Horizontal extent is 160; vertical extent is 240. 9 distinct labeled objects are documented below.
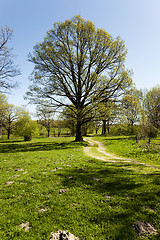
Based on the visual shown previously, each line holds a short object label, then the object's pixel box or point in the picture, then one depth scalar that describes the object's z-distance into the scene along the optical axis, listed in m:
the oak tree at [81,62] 26.02
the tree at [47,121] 63.14
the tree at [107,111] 25.11
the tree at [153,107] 18.55
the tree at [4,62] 22.41
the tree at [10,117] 52.62
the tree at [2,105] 47.50
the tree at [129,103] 25.61
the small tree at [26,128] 41.81
